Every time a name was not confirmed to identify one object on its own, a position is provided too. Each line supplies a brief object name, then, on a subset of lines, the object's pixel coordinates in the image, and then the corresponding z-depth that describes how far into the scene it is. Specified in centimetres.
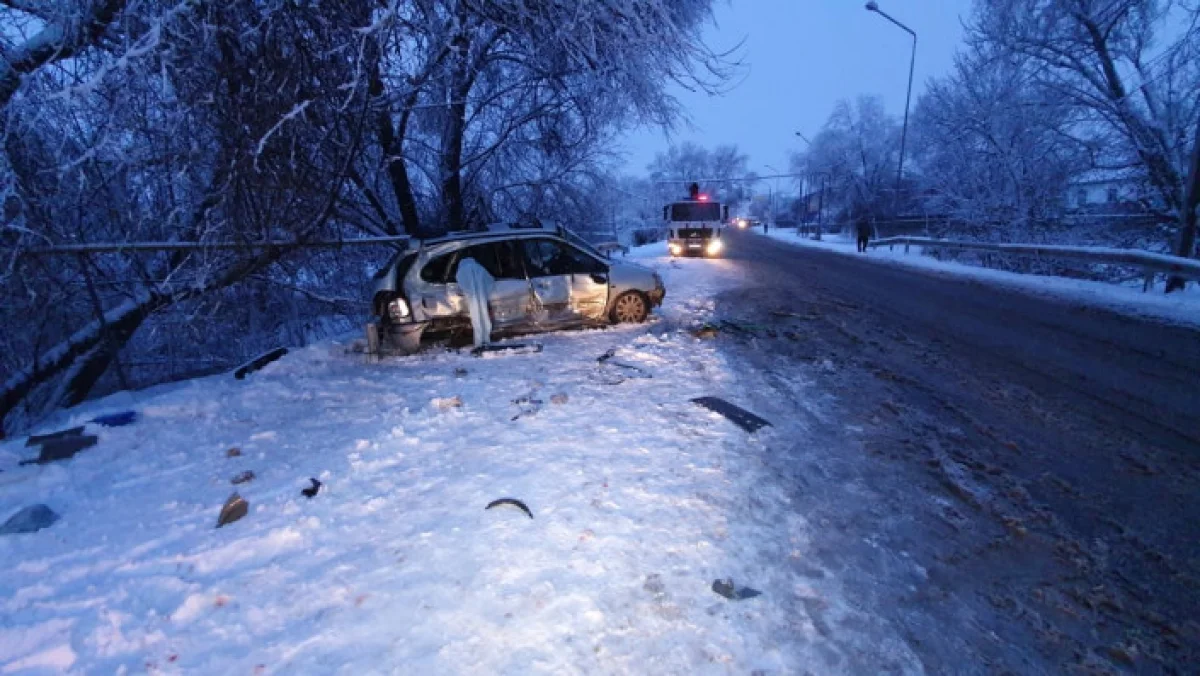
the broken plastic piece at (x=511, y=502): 317
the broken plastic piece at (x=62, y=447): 401
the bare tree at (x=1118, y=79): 1180
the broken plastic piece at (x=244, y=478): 370
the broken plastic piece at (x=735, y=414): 432
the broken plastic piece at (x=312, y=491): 344
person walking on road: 2512
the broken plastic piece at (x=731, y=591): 245
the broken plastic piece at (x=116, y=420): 457
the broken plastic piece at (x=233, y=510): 319
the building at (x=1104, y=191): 1327
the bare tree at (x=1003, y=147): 1436
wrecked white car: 663
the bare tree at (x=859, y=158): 5091
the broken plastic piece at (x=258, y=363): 611
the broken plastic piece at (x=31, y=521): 315
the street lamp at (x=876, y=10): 2131
